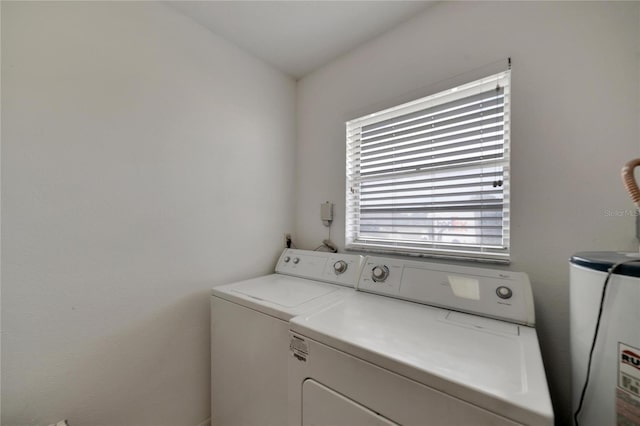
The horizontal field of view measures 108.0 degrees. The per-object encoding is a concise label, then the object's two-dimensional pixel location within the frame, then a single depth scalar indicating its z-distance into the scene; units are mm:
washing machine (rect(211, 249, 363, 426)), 1033
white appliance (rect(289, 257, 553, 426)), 570
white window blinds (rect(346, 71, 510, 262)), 1167
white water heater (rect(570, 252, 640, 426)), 583
